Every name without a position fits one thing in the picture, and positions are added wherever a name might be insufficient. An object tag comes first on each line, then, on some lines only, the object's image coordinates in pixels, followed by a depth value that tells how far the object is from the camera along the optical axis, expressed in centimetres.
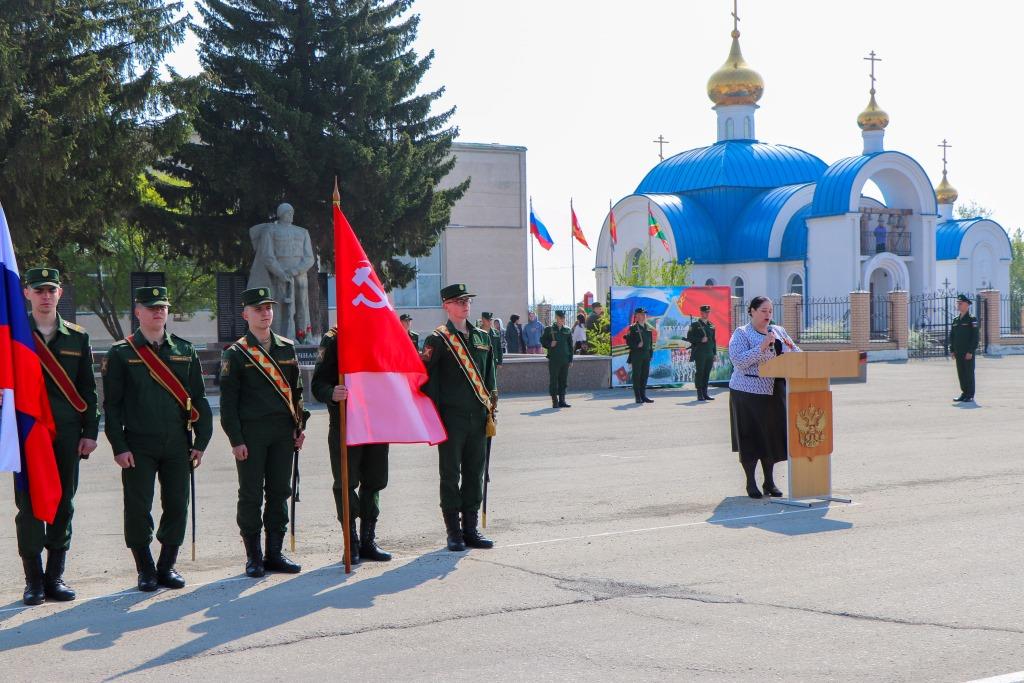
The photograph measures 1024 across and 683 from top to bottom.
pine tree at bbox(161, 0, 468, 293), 2847
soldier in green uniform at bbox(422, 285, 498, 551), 794
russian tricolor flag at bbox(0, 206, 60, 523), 642
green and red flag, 4451
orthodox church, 5159
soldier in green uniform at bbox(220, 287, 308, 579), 717
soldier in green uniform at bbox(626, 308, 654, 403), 2223
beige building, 4716
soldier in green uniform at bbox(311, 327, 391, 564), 767
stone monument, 2533
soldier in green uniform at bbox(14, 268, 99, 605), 656
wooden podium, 966
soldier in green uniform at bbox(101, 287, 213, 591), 683
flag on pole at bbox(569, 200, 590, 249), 3986
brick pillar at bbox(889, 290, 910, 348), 4119
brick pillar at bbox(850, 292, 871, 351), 4131
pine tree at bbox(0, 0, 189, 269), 1992
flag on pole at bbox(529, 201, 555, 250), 3850
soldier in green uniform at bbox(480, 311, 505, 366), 1677
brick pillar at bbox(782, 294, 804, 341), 4509
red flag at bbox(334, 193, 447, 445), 752
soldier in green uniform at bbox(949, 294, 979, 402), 2083
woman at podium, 1006
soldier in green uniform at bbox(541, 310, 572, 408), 2122
